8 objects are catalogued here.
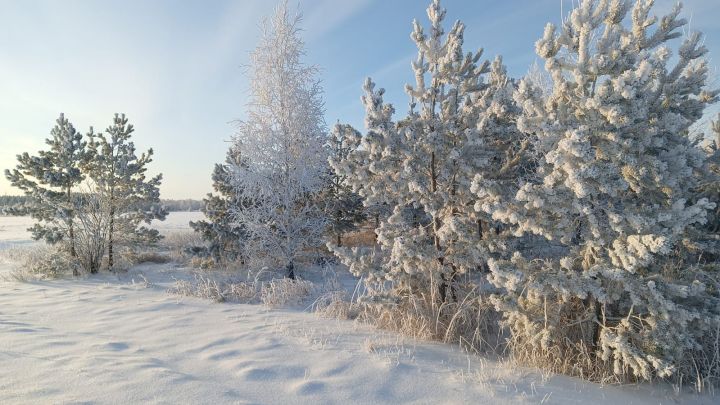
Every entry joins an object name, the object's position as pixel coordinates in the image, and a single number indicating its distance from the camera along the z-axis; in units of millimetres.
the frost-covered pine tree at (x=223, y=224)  10828
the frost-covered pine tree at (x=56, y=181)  10336
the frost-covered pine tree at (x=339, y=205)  11359
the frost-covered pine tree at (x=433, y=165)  5016
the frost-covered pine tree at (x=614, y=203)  3518
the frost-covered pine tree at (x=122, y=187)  11055
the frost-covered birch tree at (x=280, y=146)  9398
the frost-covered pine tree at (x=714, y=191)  4684
